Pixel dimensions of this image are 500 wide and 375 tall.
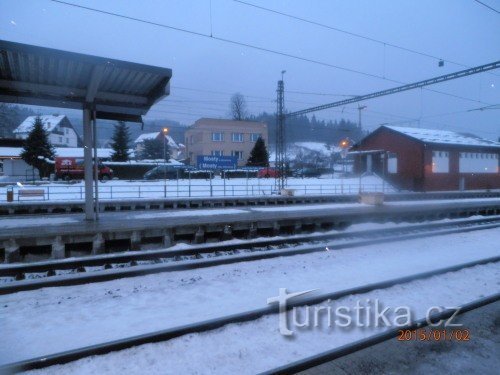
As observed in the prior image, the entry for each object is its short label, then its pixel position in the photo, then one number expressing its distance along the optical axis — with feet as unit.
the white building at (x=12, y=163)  163.43
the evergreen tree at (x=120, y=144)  164.96
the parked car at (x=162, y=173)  129.18
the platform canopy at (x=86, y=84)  29.14
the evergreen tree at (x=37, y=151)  143.33
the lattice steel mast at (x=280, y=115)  94.38
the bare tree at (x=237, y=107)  281.95
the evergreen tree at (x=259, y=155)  172.65
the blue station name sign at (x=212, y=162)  73.87
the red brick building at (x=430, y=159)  118.11
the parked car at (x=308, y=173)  171.29
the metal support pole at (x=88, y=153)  39.22
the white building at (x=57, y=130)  227.61
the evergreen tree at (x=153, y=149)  194.18
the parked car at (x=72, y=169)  125.18
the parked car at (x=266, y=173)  144.66
